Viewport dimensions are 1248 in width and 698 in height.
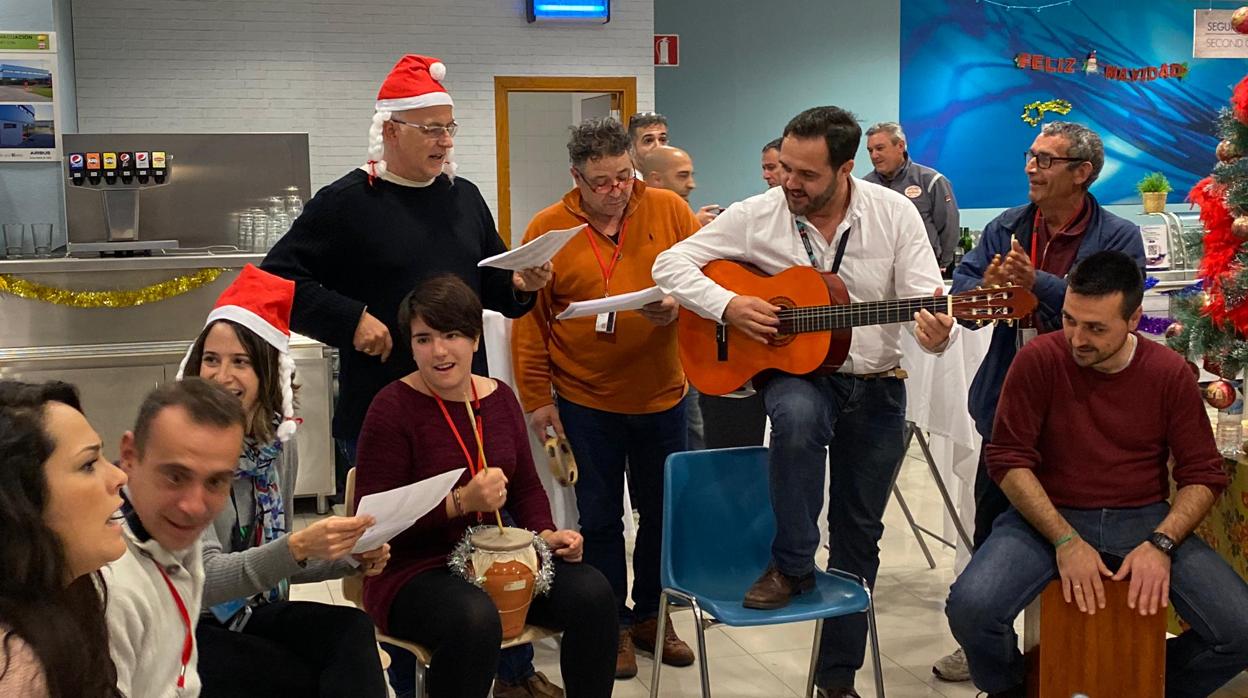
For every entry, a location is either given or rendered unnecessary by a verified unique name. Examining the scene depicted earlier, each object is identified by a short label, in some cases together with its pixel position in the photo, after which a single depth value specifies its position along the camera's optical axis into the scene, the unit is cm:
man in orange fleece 371
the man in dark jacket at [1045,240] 350
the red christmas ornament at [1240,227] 358
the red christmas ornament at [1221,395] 377
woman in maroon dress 284
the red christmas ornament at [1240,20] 363
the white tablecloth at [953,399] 468
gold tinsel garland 595
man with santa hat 334
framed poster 724
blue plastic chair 337
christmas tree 364
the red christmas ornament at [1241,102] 358
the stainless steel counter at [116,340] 597
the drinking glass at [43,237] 719
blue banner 1092
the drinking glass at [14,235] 735
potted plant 854
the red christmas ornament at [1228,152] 367
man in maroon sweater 304
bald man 512
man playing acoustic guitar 320
